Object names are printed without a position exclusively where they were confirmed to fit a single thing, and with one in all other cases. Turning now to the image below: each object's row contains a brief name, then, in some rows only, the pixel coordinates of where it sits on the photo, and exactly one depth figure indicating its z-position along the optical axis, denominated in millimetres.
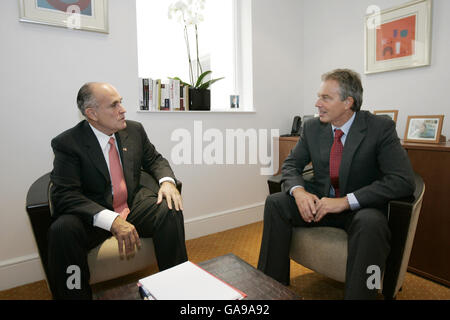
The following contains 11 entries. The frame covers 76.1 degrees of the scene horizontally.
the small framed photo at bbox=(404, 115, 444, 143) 2014
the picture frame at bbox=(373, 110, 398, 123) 2354
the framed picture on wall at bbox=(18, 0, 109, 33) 1884
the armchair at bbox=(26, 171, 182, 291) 1379
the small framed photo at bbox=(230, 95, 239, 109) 3006
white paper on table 931
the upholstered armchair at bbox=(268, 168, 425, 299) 1356
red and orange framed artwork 2260
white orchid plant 2582
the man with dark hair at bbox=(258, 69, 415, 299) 1465
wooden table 978
